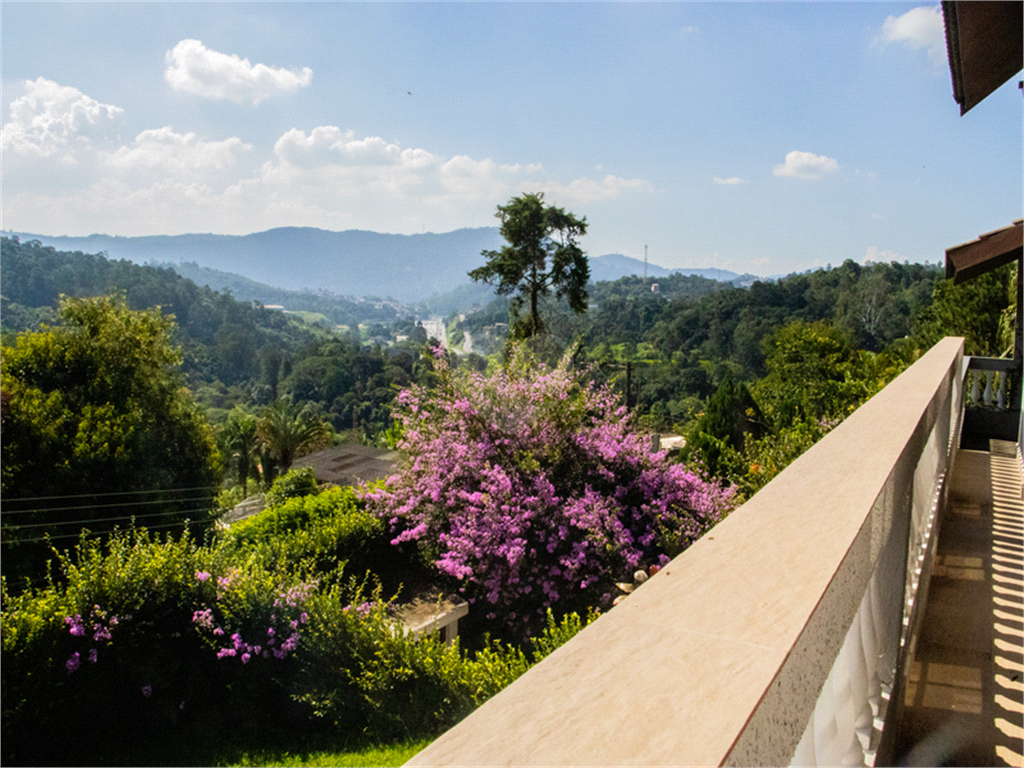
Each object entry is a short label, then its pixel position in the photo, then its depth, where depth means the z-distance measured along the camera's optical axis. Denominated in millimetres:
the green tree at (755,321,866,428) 31156
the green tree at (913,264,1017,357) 19188
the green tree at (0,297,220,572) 14391
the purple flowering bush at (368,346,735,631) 7449
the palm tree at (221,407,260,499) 33375
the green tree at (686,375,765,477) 15453
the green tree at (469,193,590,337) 31188
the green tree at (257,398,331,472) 32531
